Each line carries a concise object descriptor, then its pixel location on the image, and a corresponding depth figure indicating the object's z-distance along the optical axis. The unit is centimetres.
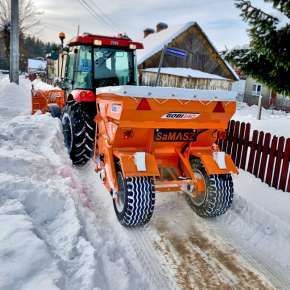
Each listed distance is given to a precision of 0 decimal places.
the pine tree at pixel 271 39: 467
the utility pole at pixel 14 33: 1431
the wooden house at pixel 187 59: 2212
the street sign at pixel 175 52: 491
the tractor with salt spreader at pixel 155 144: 403
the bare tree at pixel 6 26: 3186
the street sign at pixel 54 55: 674
